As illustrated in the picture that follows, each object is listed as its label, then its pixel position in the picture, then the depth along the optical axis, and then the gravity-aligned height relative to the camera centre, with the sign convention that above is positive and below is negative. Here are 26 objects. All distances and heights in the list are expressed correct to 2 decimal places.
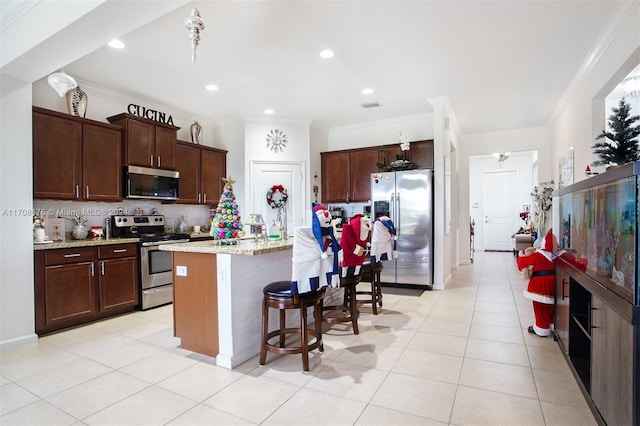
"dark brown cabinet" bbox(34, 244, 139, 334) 3.29 -0.79
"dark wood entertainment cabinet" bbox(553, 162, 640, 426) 1.39 -0.44
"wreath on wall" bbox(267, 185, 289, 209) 5.88 +0.23
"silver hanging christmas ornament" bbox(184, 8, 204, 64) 2.01 +1.14
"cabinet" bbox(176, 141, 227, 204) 5.16 +0.64
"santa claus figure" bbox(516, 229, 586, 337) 3.02 -0.68
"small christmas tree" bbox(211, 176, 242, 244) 2.90 -0.09
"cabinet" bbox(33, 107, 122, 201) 3.46 +0.61
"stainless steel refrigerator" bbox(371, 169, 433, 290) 5.08 -0.18
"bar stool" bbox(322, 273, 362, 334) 3.24 -0.99
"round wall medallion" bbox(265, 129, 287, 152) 5.94 +1.25
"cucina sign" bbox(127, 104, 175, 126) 4.74 +1.45
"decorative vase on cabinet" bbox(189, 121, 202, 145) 5.51 +1.31
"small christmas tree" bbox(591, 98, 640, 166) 2.31 +0.48
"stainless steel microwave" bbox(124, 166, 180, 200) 4.26 +0.38
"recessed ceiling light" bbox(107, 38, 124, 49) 3.19 +1.63
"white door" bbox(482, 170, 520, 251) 10.00 -0.02
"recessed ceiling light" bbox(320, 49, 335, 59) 3.44 +1.64
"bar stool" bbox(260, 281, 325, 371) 2.48 -0.79
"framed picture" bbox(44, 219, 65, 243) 3.69 -0.20
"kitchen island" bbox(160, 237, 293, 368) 2.59 -0.71
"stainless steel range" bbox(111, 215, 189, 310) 4.17 -0.61
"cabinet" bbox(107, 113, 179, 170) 4.25 +0.94
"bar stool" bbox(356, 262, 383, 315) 3.64 -0.85
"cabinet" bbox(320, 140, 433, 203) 5.68 +0.80
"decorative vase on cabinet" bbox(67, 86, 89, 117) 3.87 +1.29
